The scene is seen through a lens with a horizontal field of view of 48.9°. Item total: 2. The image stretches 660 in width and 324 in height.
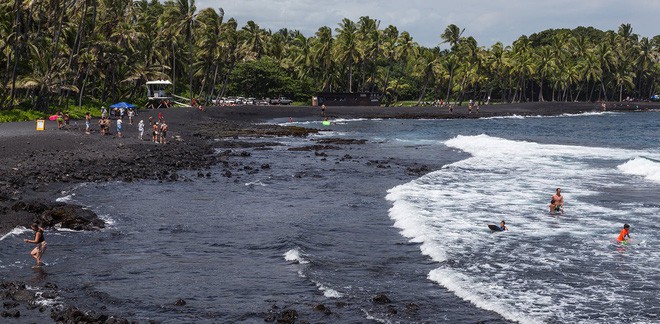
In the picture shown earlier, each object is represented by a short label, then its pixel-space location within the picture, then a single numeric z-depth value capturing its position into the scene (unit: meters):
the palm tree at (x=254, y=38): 133.88
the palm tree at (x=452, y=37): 142.25
